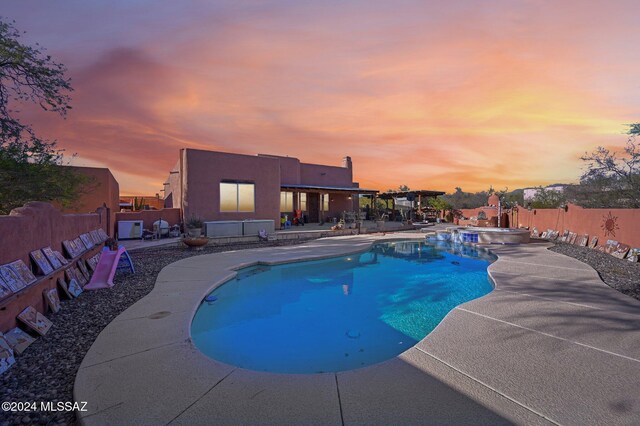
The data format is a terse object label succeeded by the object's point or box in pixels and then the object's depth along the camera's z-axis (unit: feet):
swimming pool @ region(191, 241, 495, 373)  14.08
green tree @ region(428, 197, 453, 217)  88.22
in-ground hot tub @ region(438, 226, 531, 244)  42.24
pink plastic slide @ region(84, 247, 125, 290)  20.22
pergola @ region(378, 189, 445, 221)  79.49
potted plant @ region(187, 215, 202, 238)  40.83
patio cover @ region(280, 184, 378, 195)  62.18
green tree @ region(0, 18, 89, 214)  20.44
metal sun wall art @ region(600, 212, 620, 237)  34.16
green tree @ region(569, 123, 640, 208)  43.04
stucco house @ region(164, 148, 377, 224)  49.65
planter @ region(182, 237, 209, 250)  36.27
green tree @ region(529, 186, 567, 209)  65.49
